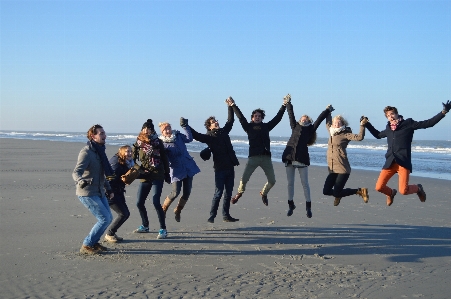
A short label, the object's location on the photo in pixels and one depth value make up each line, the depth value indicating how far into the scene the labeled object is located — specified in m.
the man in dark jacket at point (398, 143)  8.57
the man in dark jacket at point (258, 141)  9.52
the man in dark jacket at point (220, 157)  9.35
